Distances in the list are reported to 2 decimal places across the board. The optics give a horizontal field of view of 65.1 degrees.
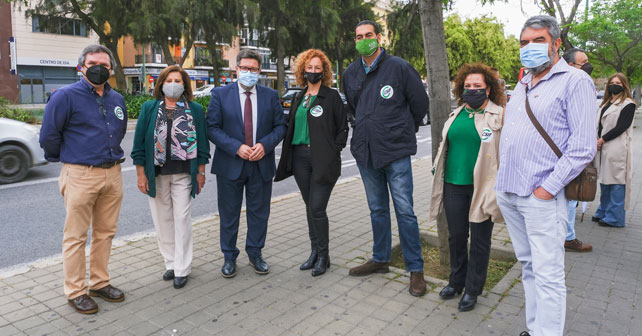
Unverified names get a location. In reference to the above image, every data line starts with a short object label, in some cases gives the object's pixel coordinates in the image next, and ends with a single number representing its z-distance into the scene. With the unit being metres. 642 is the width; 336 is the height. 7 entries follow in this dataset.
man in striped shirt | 2.72
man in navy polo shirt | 3.74
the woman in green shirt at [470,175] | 3.60
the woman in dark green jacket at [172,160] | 4.24
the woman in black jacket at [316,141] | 4.38
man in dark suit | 4.50
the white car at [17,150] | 8.88
